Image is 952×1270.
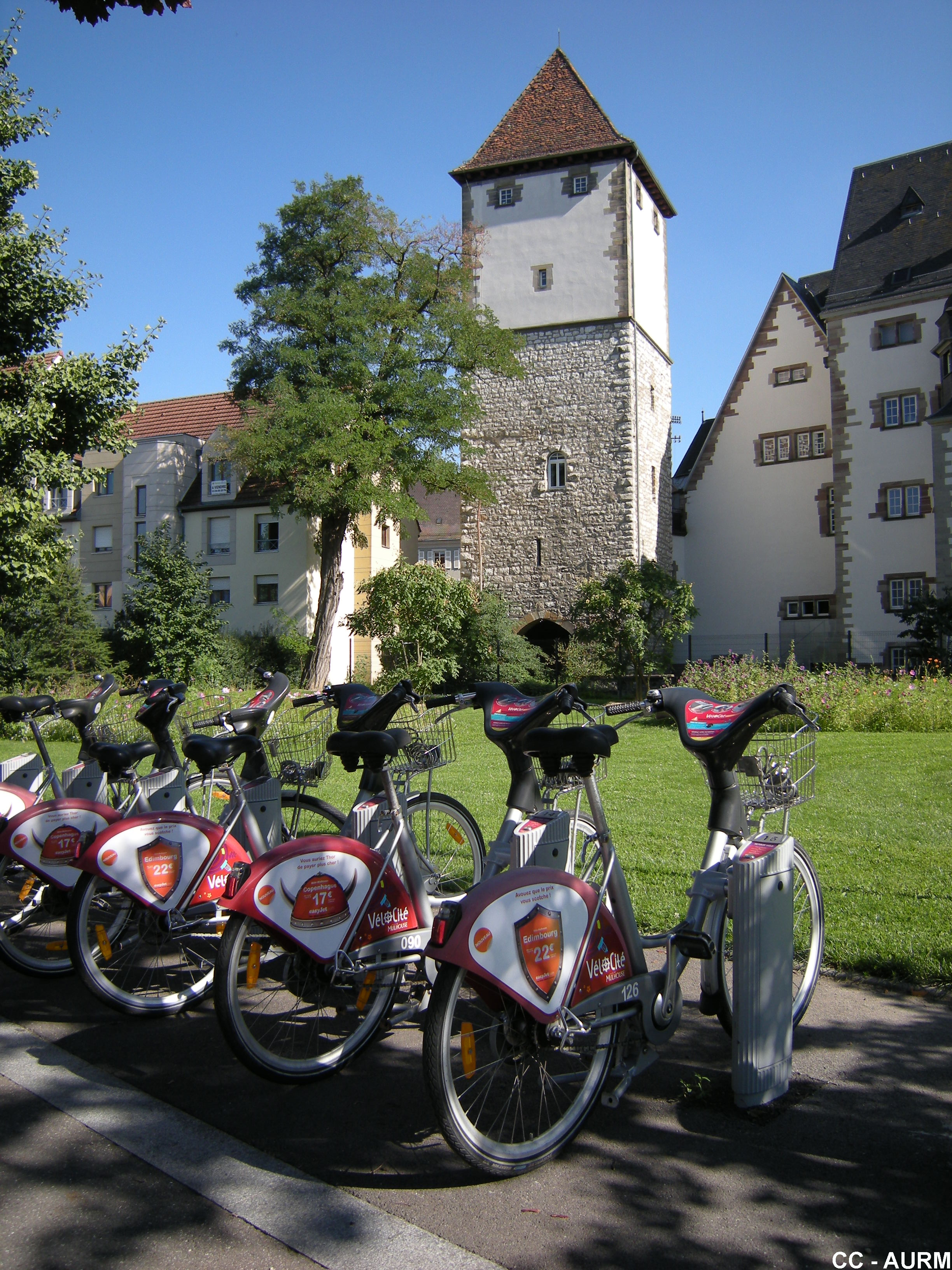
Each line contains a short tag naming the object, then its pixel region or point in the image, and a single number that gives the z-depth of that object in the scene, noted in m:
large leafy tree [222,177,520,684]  26.27
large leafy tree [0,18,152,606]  16.59
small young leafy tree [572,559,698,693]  27.06
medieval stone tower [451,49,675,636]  31.38
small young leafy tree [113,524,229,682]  27.30
